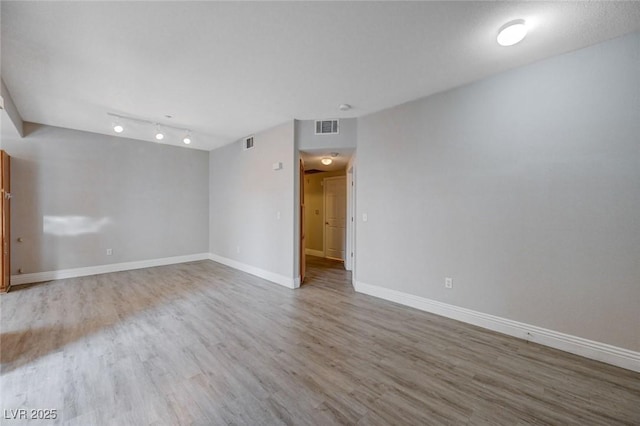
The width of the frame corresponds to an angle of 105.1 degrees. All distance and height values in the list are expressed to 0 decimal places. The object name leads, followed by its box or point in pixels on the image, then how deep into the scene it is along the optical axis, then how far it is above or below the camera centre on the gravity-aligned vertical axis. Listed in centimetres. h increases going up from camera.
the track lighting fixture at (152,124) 400 +154
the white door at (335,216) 649 -11
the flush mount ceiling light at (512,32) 193 +146
